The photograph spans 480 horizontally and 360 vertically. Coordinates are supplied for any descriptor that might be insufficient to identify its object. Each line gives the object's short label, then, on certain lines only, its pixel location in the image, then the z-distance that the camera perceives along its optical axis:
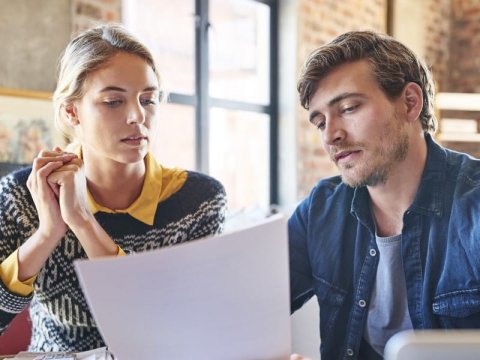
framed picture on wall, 2.24
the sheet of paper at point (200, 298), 0.80
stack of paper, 1.07
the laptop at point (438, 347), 0.51
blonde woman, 1.24
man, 1.18
